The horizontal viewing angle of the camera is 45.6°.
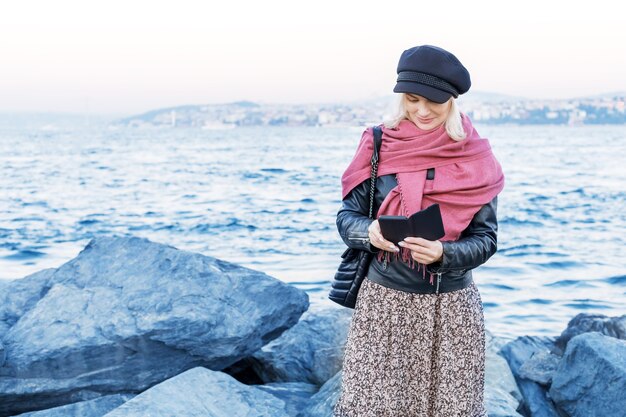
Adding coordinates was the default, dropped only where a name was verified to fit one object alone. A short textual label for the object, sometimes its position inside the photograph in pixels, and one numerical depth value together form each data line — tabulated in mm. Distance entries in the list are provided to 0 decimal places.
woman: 2824
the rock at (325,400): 4367
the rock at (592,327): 6102
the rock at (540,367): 5469
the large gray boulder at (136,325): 4762
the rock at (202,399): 3852
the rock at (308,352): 5262
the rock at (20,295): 5320
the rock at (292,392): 4664
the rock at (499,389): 4438
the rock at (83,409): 4508
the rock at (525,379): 5285
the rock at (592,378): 4582
